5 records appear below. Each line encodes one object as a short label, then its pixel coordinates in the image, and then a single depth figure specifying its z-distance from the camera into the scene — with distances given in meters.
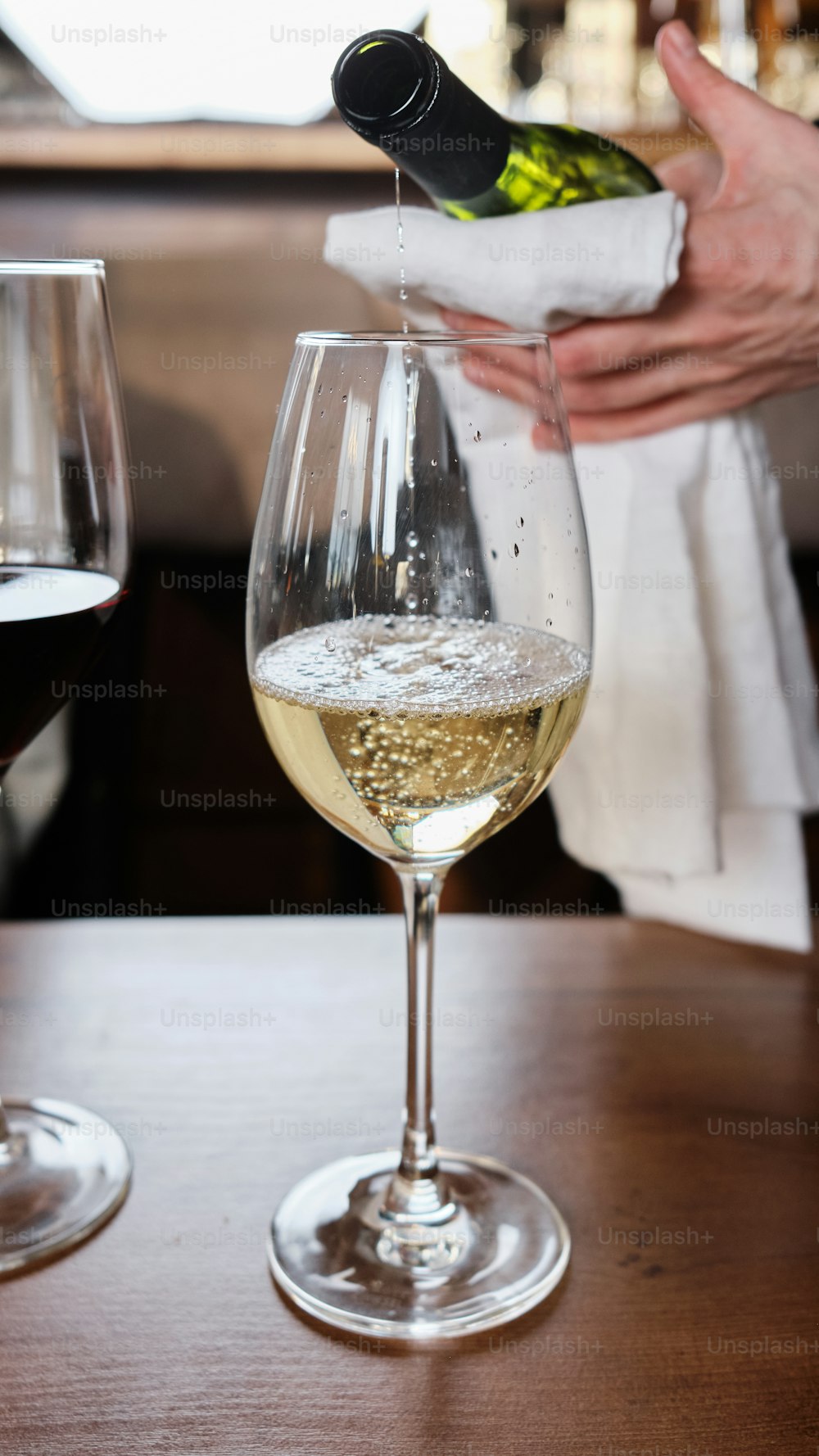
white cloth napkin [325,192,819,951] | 0.79
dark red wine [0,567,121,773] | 0.54
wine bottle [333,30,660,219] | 0.58
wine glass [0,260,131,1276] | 0.54
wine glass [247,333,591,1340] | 0.49
